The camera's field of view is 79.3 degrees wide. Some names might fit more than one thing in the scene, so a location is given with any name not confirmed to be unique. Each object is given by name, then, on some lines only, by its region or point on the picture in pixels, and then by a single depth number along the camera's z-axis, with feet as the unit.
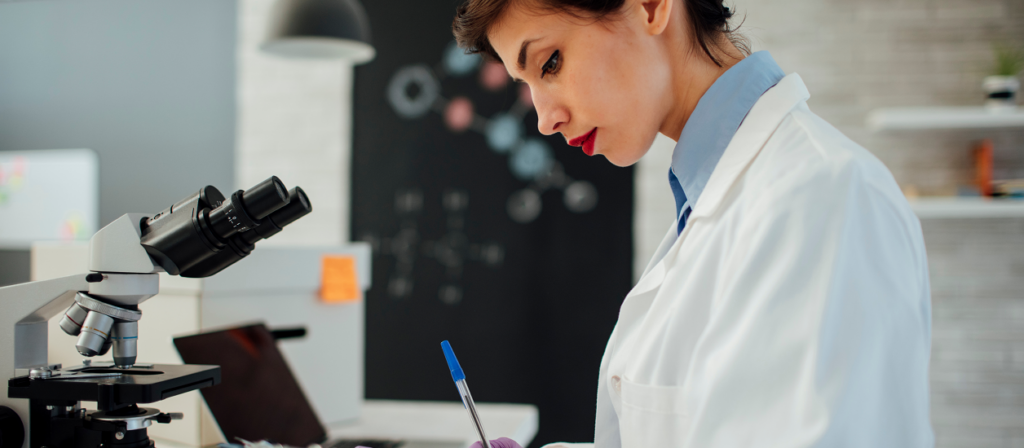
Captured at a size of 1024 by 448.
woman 1.56
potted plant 7.39
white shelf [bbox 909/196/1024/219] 7.21
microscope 2.27
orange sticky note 4.60
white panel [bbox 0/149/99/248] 10.28
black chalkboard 8.52
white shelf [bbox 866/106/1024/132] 7.26
